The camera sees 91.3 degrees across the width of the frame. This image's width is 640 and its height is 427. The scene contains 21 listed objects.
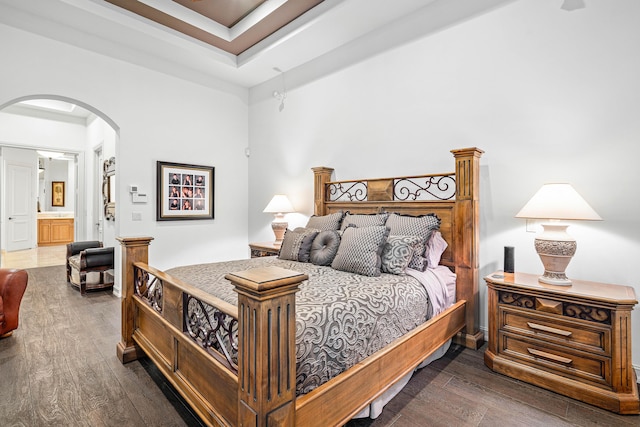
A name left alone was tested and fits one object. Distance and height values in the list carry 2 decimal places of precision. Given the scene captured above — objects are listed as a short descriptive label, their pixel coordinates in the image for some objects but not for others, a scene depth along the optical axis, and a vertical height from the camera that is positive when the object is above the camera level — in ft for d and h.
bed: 3.59 -1.92
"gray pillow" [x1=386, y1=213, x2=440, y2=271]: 8.34 -0.36
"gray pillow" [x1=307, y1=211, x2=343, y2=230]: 10.51 -0.22
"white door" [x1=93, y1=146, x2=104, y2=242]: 19.22 +1.13
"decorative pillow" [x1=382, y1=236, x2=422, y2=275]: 7.81 -0.94
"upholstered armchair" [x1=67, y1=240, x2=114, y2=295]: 13.82 -2.18
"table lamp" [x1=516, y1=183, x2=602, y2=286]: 6.65 -0.06
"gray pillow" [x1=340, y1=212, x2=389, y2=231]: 9.62 -0.14
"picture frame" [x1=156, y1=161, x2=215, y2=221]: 14.23 +1.17
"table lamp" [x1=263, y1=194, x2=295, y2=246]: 13.91 +0.25
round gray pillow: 8.80 -0.92
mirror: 16.79 +1.55
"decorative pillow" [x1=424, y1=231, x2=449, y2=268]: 8.68 -0.96
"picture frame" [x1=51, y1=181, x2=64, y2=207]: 33.76 +2.48
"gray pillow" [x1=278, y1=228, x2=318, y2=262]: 9.44 -0.93
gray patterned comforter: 4.55 -1.71
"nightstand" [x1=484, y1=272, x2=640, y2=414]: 5.91 -2.58
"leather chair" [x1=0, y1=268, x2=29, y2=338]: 8.99 -2.38
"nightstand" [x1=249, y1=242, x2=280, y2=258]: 12.49 -1.38
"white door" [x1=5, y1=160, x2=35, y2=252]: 23.79 +0.78
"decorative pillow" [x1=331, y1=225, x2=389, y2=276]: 7.66 -0.91
